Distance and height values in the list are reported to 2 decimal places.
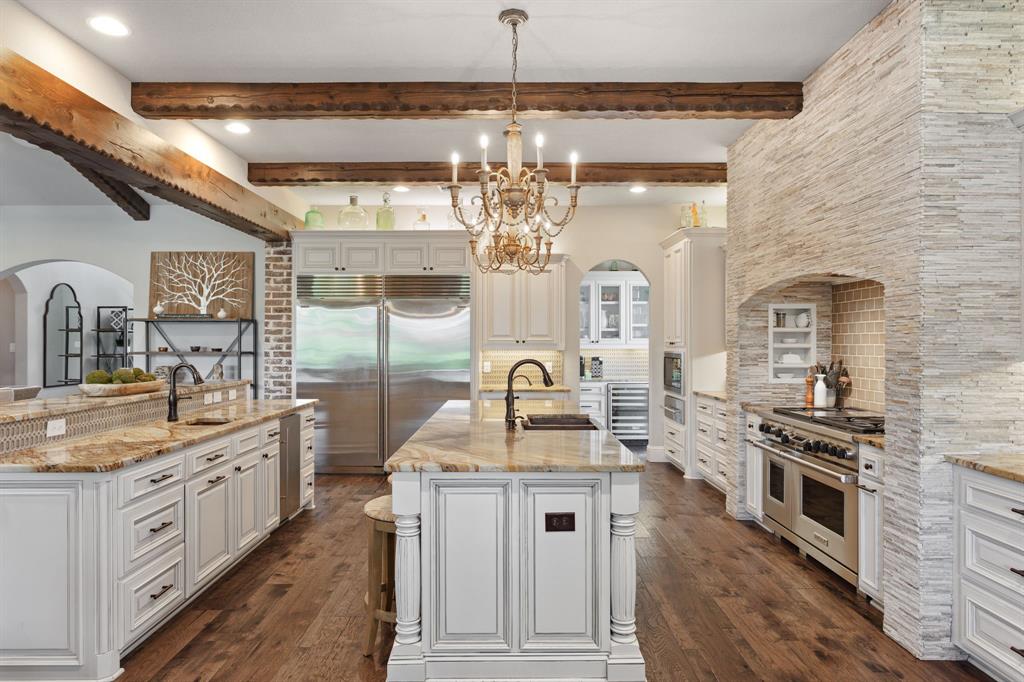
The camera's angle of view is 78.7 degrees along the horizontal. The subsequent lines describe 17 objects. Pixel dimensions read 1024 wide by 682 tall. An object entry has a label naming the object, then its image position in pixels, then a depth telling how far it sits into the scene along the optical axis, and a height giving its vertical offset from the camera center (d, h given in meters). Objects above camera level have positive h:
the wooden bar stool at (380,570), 2.78 -1.03
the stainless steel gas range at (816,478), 3.40 -0.81
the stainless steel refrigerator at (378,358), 6.44 -0.13
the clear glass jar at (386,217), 6.62 +1.36
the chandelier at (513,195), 2.93 +0.73
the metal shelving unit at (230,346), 6.73 +0.04
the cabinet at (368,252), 6.53 +0.98
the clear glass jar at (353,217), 6.62 +1.37
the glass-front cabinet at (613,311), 8.26 +0.46
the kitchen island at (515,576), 2.55 -0.95
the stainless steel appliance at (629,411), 8.12 -0.86
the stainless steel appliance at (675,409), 6.39 -0.67
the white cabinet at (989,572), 2.40 -0.92
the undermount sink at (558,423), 3.45 -0.44
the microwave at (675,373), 6.41 -0.29
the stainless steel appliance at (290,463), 4.60 -0.89
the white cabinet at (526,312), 6.66 +0.36
